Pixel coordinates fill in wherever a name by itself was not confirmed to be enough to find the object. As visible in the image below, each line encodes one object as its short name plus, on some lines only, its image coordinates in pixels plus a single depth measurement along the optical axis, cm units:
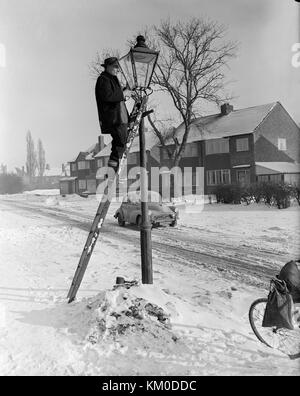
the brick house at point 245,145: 3125
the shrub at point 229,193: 2055
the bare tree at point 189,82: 2189
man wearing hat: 396
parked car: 1373
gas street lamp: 461
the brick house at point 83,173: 5534
